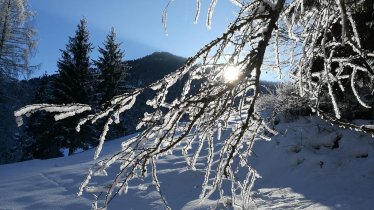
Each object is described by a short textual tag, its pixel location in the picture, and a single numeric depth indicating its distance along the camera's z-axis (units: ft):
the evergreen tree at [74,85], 69.87
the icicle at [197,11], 5.78
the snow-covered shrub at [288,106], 26.19
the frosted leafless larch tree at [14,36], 65.16
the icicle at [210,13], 5.92
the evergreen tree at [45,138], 70.28
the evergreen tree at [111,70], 81.41
